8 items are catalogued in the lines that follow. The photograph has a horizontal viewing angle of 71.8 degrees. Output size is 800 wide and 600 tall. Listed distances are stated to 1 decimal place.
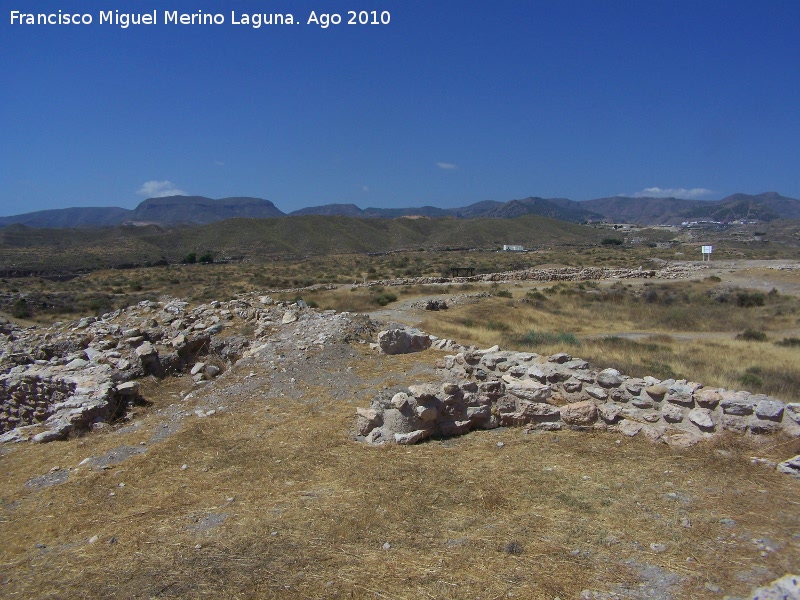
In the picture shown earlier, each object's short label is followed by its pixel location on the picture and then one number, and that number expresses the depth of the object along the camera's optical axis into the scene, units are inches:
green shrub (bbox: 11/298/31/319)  1247.0
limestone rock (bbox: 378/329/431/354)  500.1
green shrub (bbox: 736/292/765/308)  1176.2
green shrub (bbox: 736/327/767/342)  793.6
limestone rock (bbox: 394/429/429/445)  310.3
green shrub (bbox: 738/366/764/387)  480.4
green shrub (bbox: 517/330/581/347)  671.9
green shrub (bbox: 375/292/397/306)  1135.0
